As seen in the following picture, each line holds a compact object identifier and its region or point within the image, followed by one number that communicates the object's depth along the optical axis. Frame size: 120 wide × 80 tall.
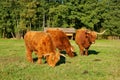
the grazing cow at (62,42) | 16.89
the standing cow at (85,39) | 18.17
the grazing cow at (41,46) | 12.67
